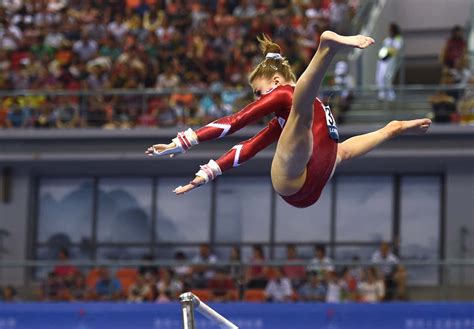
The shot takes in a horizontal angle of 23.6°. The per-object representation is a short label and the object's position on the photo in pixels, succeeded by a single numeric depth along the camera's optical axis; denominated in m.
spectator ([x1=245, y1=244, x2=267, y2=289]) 14.92
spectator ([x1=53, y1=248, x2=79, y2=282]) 15.91
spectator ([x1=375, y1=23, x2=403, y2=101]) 17.19
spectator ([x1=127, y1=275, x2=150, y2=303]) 15.01
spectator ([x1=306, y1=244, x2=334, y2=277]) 14.90
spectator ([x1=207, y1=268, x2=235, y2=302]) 14.87
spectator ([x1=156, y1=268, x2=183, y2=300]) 14.91
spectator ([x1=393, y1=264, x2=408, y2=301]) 14.89
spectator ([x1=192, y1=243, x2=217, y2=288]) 15.03
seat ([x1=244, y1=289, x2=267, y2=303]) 14.77
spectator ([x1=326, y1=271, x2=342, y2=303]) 14.48
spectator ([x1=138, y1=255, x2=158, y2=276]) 15.72
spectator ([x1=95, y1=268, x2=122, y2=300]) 15.36
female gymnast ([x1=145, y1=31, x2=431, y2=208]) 7.54
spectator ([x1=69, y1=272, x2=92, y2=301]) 15.50
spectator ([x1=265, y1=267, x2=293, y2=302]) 14.66
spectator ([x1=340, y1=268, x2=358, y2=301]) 14.49
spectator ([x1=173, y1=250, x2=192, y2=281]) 15.13
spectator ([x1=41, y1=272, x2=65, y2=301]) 15.86
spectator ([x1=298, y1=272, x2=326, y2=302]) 14.39
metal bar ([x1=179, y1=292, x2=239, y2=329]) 7.11
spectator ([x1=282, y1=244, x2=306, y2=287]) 15.06
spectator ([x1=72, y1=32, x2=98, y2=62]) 19.00
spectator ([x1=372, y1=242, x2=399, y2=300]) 14.95
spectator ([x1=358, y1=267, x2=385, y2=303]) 14.44
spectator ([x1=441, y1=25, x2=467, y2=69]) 16.86
